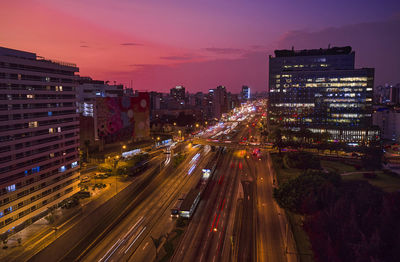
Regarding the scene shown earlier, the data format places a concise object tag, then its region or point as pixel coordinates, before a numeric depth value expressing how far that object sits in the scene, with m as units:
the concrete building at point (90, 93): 91.28
